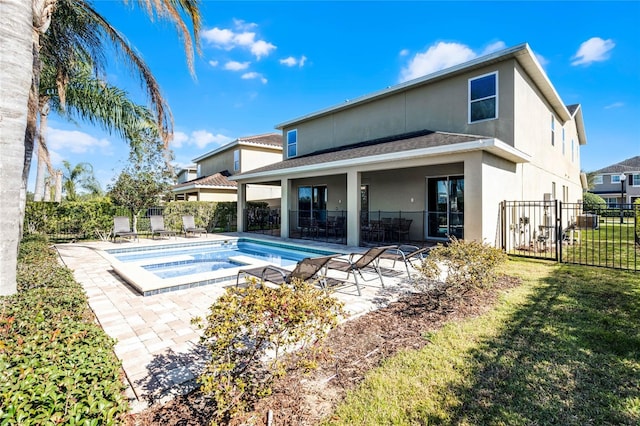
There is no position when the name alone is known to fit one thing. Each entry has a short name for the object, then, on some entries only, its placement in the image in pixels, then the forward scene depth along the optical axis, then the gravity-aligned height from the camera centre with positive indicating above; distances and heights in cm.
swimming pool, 697 -172
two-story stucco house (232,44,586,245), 1032 +248
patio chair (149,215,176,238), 1570 -70
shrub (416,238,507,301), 571 -106
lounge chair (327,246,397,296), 678 -112
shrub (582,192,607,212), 3065 +118
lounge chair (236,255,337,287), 567 -115
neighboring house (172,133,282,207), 2536 +394
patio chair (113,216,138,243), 1464 -72
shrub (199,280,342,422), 257 -102
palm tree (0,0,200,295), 409 +137
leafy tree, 1709 +194
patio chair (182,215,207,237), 1681 -70
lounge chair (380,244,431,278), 779 -124
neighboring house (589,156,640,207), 4103 +433
